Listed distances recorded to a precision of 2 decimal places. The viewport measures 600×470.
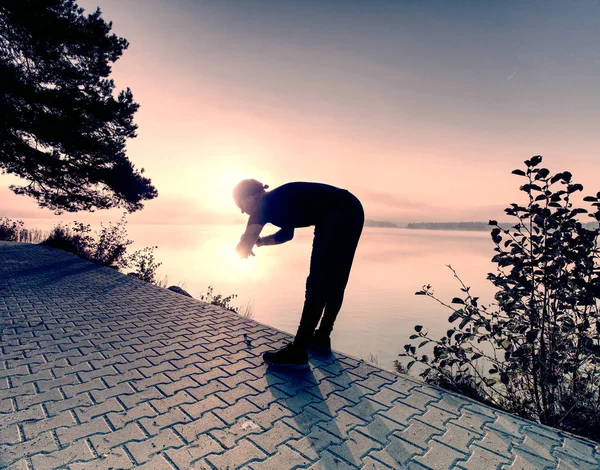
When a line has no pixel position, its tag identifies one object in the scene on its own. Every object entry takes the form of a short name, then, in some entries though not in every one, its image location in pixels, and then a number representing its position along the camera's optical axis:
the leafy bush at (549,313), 3.07
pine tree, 12.11
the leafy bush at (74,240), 14.40
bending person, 3.19
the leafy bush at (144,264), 12.27
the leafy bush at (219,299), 10.25
